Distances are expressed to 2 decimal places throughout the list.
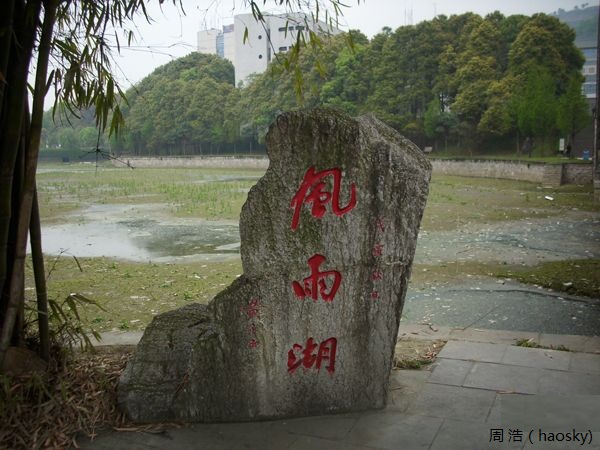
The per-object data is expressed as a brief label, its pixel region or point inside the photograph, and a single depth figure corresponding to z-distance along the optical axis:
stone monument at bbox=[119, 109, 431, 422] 2.99
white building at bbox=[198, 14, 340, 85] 50.34
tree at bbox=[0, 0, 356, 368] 2.91
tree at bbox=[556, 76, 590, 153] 23.22
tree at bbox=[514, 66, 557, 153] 24.27
